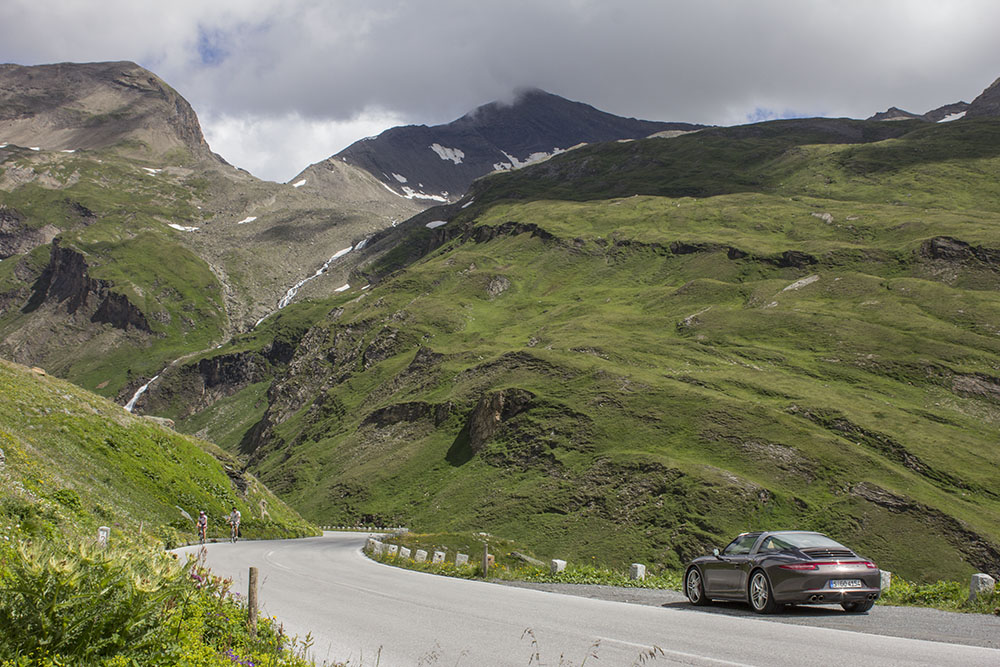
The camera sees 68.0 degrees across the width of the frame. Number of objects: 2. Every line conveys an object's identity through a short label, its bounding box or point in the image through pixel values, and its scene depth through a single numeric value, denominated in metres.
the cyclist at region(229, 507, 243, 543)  41.44
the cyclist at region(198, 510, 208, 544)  38.73
